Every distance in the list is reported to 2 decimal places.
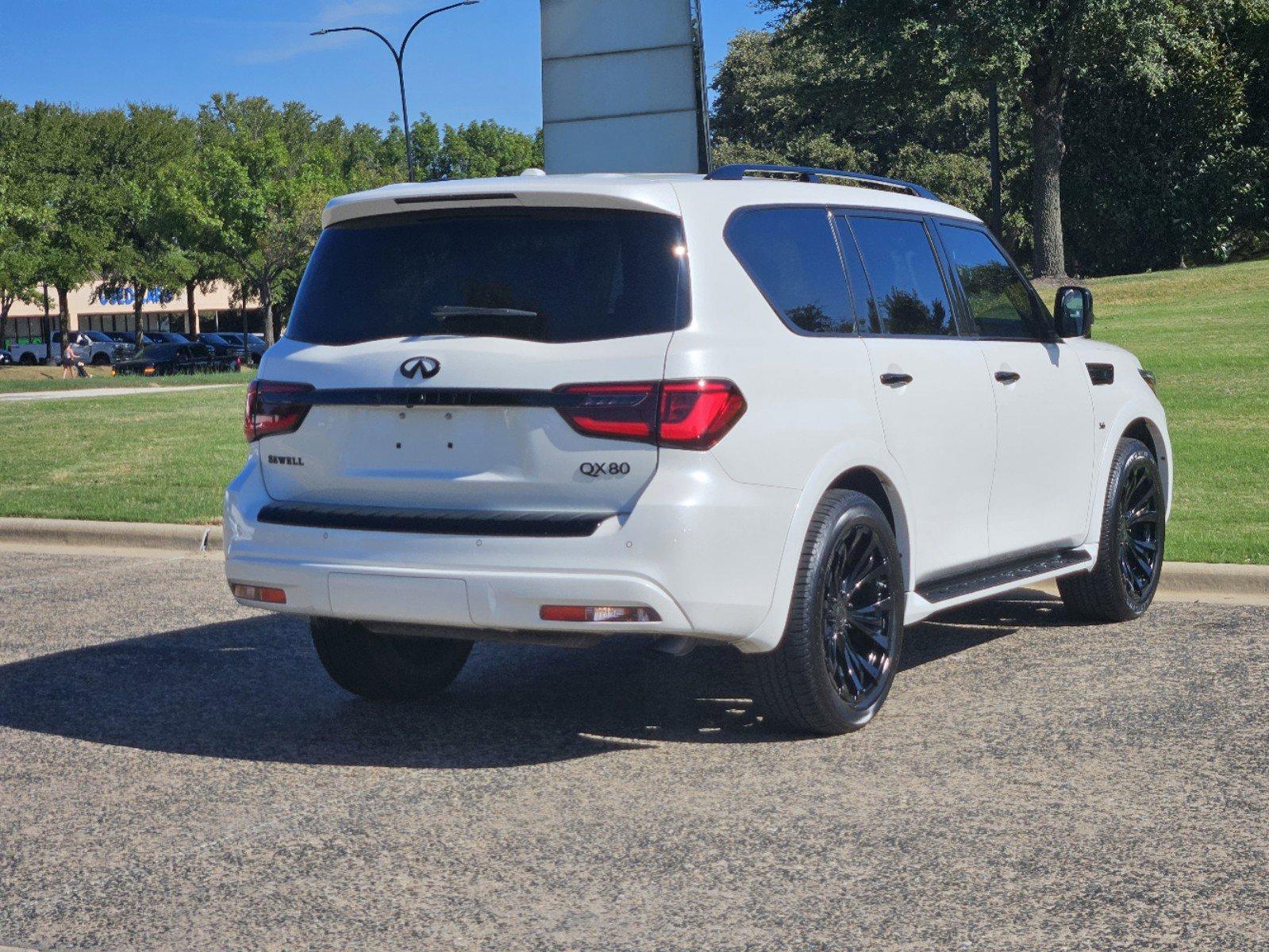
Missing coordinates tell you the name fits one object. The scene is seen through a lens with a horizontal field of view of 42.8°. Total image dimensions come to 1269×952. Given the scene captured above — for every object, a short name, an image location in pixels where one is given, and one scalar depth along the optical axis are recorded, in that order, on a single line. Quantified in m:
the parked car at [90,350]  62.12
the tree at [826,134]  61.34
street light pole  46.78
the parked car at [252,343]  60.56
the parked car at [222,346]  58.88
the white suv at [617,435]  4.95
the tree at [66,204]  58.28
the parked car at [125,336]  70.76
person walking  50.09
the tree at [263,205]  60.97
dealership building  90.94
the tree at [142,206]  63.72
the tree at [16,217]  50.34
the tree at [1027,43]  33.03
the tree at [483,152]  98.12
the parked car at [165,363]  52.56
